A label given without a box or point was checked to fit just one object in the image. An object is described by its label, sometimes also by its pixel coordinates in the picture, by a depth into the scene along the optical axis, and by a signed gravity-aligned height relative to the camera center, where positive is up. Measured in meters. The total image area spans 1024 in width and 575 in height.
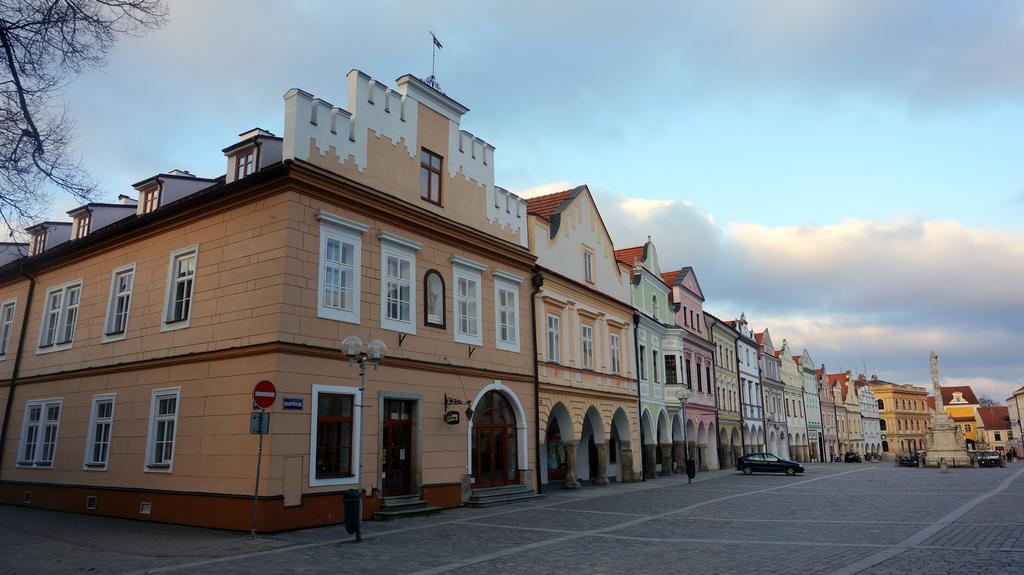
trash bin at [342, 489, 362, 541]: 13.38 -1.34
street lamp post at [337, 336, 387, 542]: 13.41 +1.73
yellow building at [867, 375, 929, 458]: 113.94 +3.51
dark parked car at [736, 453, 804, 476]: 39.97 -1.49
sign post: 13.36 +0.73
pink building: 43.62 +5.89
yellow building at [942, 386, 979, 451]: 133.38 +5.28
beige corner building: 15.80 +2.92
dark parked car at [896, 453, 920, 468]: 53.37 -1.79
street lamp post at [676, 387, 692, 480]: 37.69 +2.23
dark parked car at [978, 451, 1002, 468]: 51.06 -1.64
